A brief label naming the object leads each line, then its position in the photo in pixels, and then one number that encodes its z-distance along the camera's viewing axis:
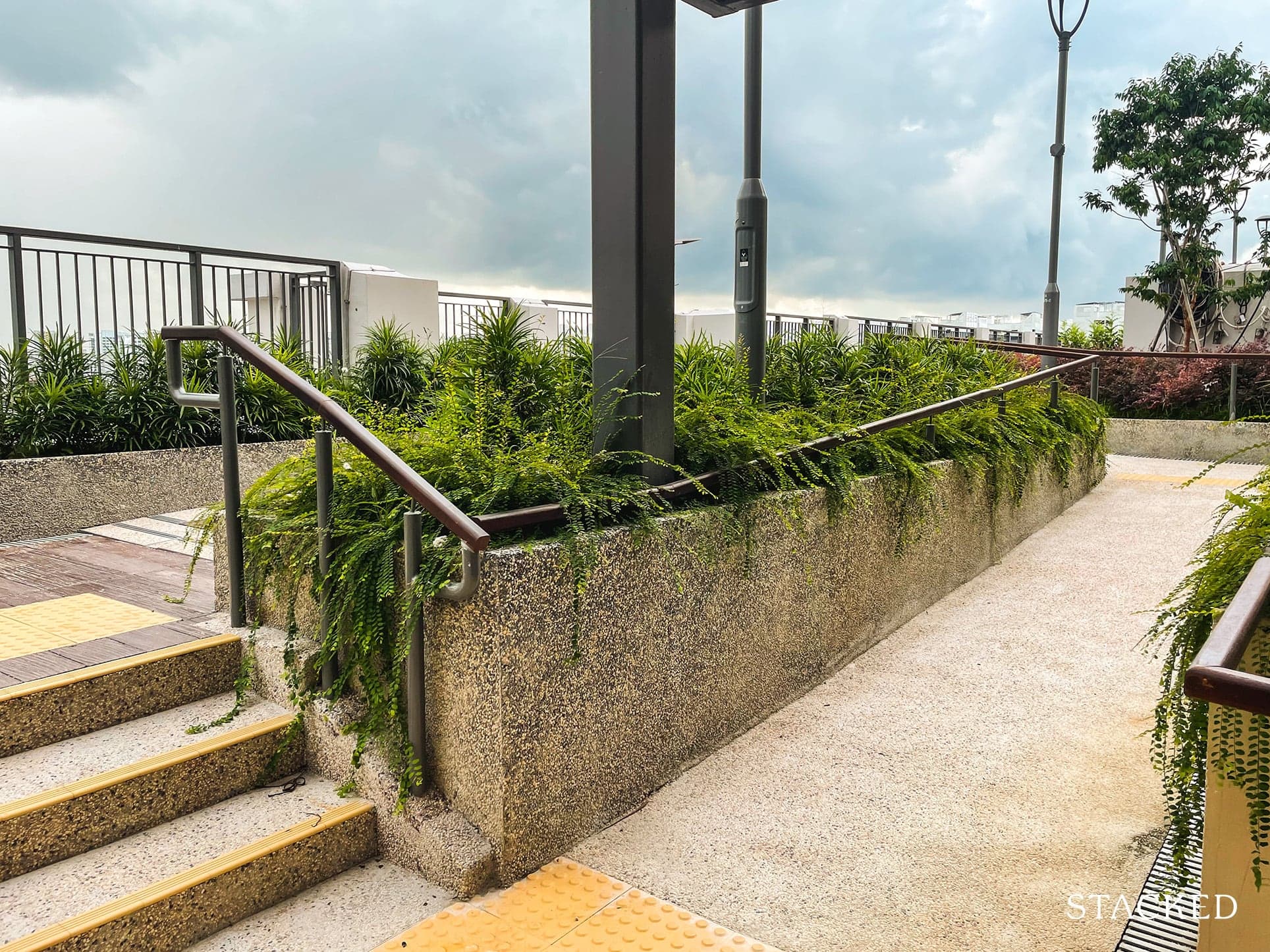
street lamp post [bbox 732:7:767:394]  5.94
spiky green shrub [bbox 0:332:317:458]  6.05
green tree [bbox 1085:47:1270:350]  18.33
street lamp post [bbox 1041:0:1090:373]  12.51
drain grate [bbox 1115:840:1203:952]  2.36
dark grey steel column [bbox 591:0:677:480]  3.11
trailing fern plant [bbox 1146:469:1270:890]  1.78
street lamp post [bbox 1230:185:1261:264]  18.80
